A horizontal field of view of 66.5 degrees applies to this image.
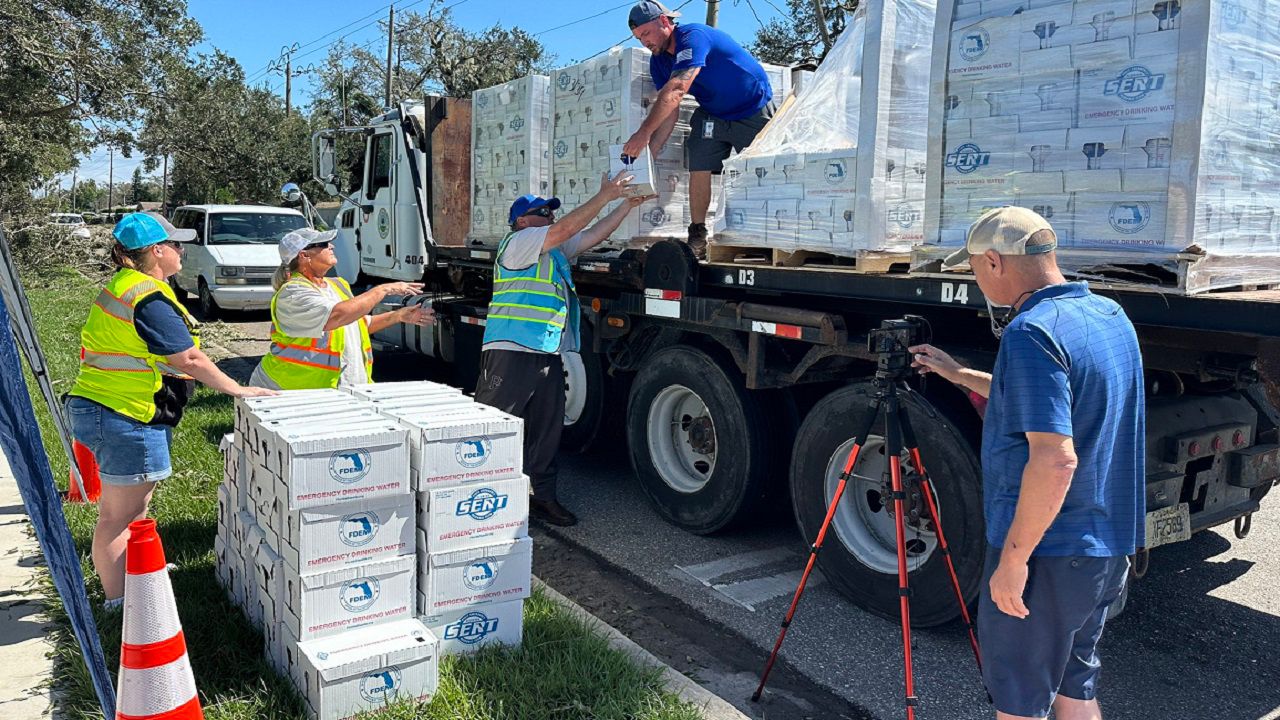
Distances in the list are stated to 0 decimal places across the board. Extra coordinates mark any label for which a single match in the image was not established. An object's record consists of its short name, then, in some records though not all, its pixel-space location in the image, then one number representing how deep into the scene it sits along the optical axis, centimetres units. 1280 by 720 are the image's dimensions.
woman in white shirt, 478
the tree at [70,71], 1773
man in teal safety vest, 580
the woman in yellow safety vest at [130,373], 397
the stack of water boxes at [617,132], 586
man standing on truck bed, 543
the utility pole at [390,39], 3286
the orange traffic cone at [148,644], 277
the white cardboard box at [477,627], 385
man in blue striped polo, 251
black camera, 347
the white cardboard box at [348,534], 344
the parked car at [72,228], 2339
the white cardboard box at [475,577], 379
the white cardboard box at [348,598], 345
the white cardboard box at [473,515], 377
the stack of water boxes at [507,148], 680
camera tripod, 343
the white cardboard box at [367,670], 331
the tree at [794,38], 2286
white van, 1592
